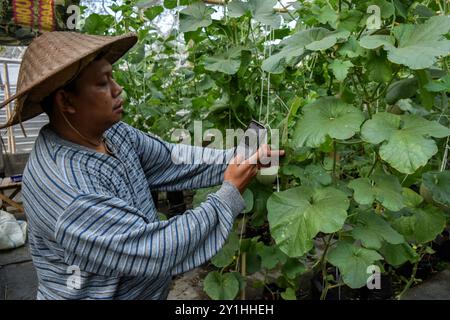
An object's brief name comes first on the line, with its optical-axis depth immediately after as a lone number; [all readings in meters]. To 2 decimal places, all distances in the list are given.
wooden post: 4.30
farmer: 0.86
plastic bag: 2.91
